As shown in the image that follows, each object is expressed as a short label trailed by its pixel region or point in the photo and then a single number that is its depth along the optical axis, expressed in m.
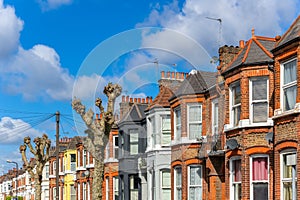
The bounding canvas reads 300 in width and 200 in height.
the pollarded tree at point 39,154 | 41.69
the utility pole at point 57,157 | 36.62
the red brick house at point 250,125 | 21.22
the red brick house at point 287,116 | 18.33
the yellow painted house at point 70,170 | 52.94
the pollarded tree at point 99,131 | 23.62
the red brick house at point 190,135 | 26.98
